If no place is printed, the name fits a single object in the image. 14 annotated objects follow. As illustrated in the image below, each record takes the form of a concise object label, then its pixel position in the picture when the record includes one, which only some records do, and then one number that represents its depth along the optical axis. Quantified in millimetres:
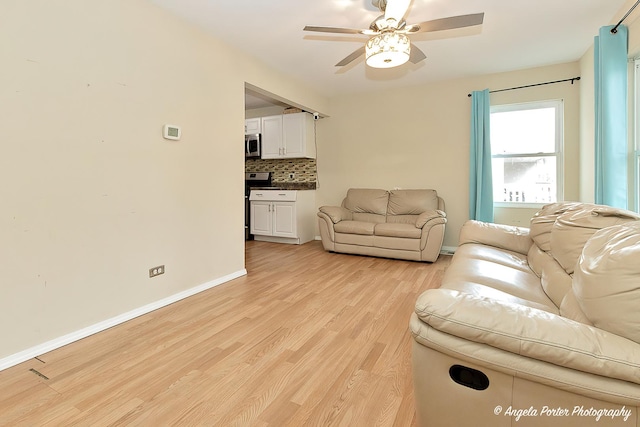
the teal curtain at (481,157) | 4188
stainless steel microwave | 5711
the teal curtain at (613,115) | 2564
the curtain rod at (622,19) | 2320
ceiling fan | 2026
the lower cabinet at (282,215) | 5195
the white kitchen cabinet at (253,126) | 5699
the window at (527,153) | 4070
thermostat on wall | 2615
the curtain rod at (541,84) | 3828
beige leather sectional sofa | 821
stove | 5695
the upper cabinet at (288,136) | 5340
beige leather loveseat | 3996
